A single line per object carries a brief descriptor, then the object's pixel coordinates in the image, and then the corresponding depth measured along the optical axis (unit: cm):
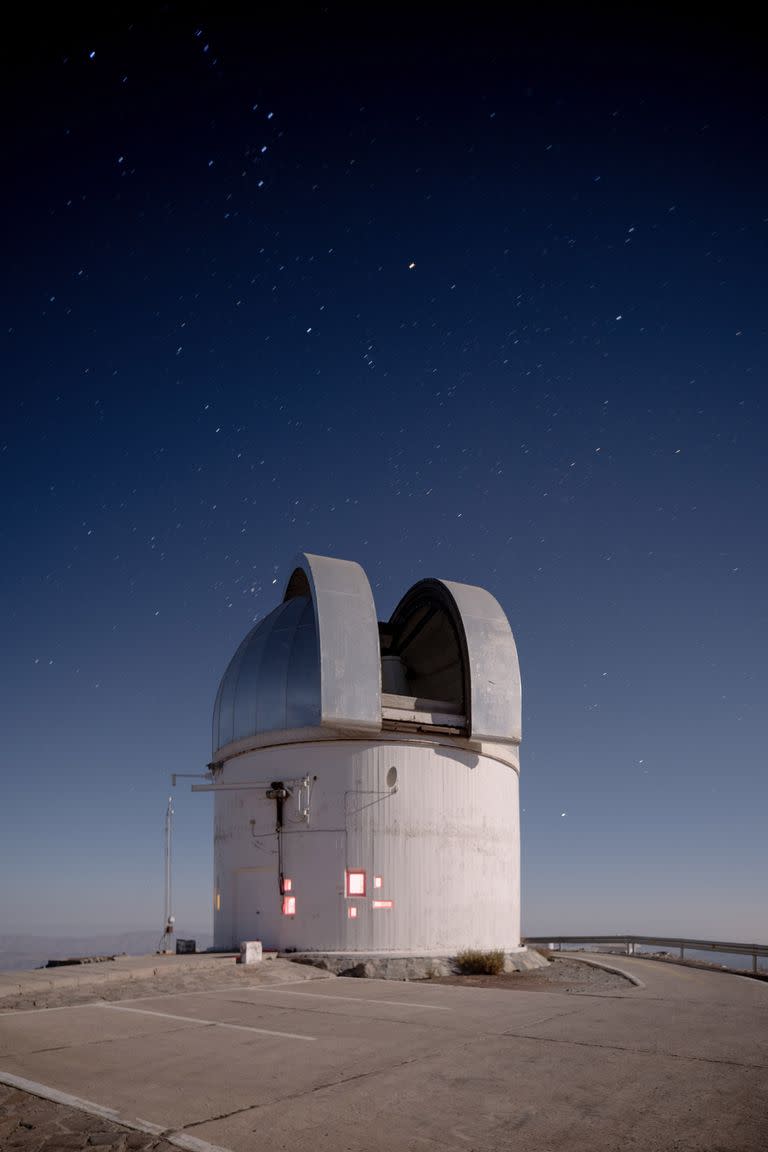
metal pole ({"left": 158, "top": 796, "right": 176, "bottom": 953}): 2102
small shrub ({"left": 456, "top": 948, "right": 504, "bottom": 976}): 1702
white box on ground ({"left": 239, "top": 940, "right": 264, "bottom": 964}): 1641
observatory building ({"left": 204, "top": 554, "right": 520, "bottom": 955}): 1755
